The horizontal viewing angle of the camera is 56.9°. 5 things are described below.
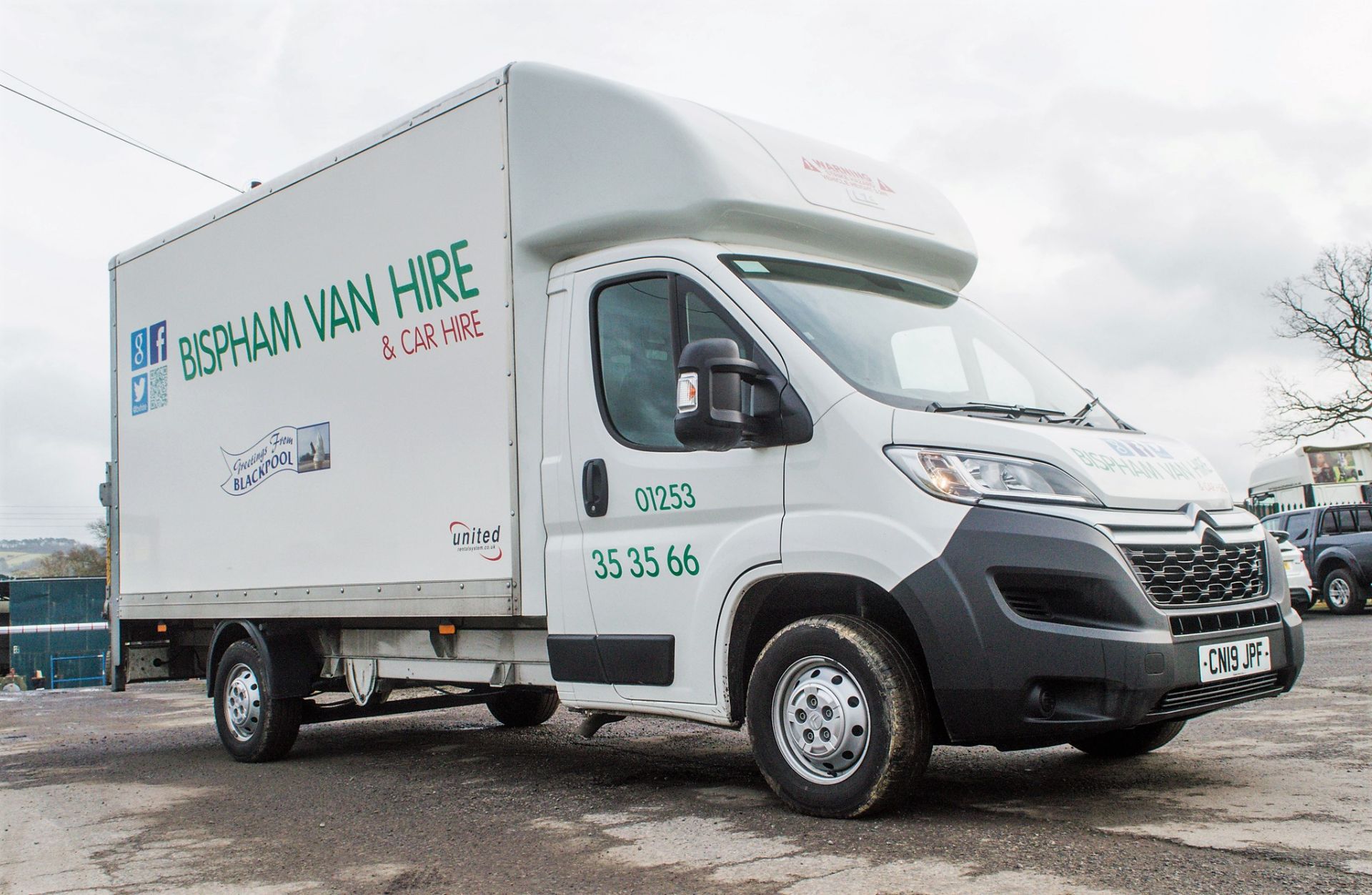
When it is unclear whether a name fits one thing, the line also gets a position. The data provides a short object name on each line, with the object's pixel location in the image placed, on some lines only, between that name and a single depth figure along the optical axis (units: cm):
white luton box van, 445
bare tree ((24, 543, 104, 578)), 5412
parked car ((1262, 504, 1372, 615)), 1886
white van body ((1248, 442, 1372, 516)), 2495
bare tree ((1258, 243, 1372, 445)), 3525
